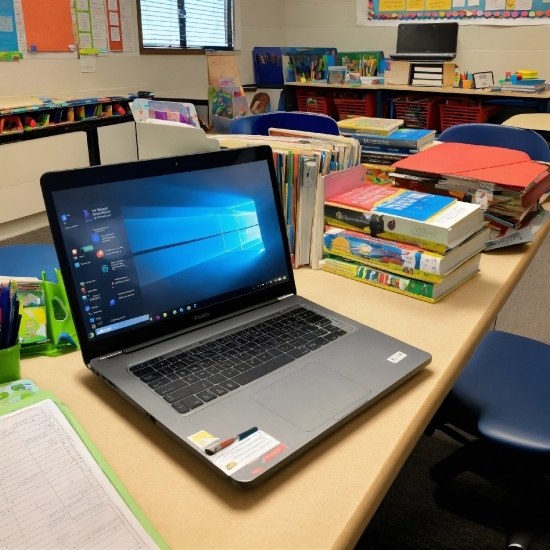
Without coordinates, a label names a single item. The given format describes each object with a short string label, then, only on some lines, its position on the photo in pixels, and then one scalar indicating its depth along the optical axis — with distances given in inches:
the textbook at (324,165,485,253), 42.0
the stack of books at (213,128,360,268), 46.5
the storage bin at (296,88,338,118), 197.9
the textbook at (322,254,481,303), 42.1
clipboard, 21.7
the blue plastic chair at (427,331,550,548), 45.9
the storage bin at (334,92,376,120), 188.1
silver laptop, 26.7
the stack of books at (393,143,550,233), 50.7
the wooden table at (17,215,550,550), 22.0
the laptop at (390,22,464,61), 177.8
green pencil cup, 30.2
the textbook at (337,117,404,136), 62.4
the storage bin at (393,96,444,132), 176.4
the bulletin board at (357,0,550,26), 165.2
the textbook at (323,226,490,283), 41.6
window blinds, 167.7
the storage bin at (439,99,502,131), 167.8
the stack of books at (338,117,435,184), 59.6
